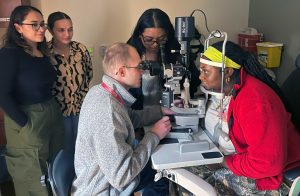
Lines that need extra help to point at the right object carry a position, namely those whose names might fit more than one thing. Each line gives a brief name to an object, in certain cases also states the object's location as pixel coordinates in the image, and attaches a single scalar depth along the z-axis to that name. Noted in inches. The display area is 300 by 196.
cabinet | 77.4
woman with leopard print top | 72.8
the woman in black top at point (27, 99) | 61.7
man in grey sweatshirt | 40.5
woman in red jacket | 40.1
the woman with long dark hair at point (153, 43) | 65.3
